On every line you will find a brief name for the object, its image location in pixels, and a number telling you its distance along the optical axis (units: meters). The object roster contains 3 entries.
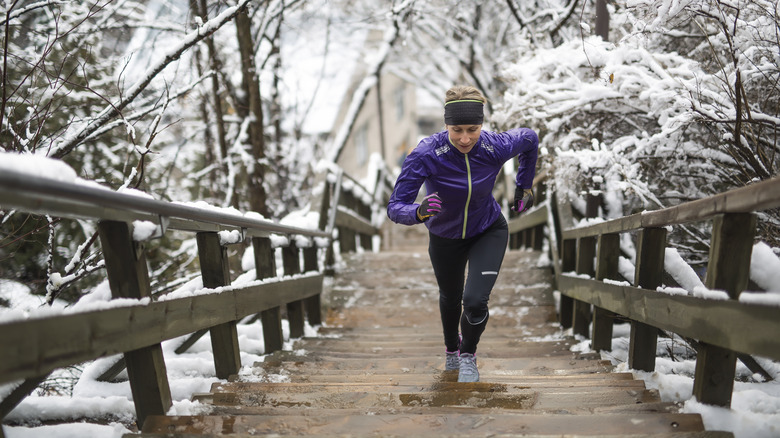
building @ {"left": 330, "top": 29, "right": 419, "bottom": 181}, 24.75
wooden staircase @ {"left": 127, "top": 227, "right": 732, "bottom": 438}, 2.20
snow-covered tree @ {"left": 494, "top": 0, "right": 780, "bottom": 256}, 3.20
